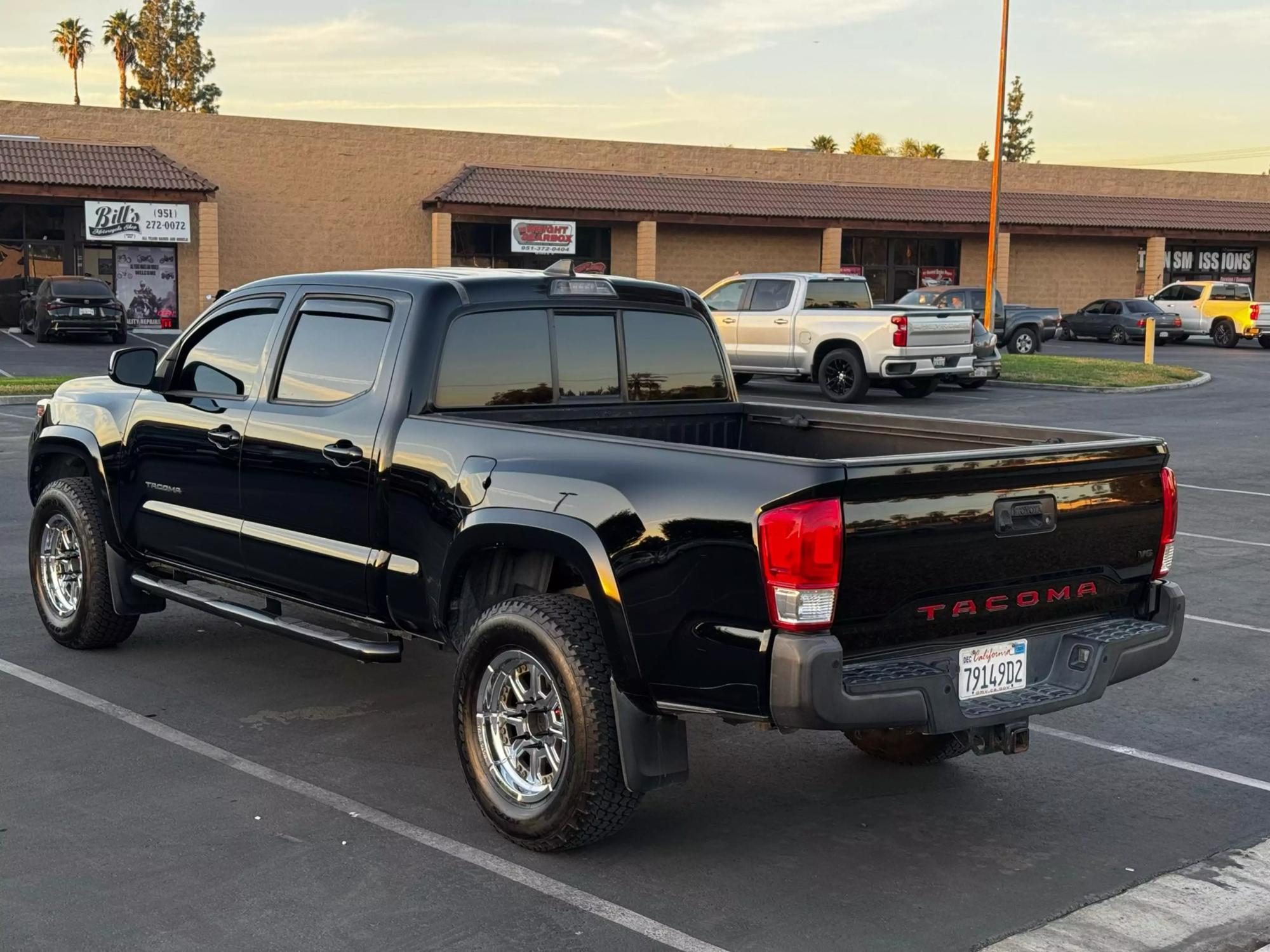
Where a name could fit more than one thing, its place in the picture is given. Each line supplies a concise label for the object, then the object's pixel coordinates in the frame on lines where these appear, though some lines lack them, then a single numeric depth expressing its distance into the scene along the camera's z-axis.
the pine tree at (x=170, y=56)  85.94
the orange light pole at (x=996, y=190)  32.81
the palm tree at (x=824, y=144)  99.88
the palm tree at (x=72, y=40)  88.31
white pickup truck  23.31
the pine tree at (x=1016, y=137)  113.12
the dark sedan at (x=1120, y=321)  43.00
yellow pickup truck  41.91
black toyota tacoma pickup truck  4.52
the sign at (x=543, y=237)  43.16
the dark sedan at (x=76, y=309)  33.97
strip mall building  39.03
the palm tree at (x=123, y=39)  85.81
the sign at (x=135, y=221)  38.25
